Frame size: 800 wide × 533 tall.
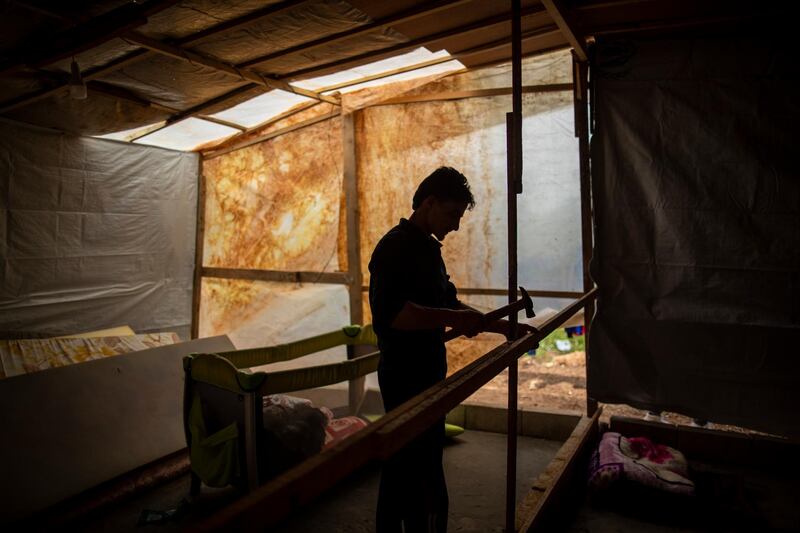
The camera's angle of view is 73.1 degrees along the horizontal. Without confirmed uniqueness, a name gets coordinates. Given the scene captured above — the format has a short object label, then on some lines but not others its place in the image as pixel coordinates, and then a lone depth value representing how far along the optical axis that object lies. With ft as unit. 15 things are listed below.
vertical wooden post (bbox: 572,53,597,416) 13.06
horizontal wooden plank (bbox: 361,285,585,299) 15.37
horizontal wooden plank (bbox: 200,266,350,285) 19.07
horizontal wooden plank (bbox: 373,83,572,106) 15.28
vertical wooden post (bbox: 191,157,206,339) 23.26
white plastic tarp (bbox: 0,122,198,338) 17.90
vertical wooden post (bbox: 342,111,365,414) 18.21
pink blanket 10.81
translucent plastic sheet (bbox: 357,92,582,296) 15.42
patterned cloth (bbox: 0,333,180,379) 17.12
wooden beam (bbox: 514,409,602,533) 9.14
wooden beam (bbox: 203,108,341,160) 18.89
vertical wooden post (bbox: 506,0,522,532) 7.96
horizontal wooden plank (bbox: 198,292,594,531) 2.98
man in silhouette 7.31
